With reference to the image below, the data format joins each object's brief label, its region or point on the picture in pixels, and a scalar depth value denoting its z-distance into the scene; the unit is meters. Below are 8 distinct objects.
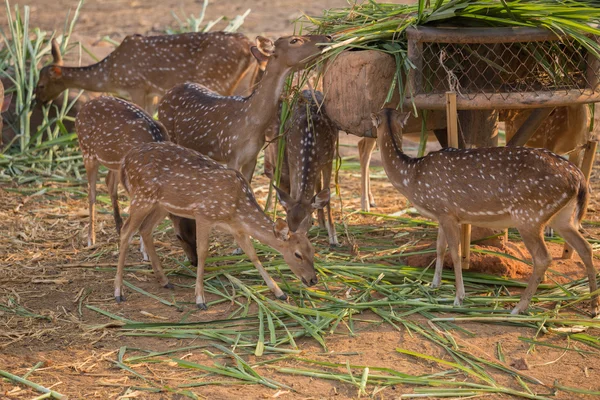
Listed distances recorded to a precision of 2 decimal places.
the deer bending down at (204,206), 12.34
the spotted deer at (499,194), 11.33
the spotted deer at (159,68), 20.83
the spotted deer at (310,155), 14.12
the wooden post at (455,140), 11.91
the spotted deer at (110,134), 14.86
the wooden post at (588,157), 14.23
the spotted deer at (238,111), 14.02
